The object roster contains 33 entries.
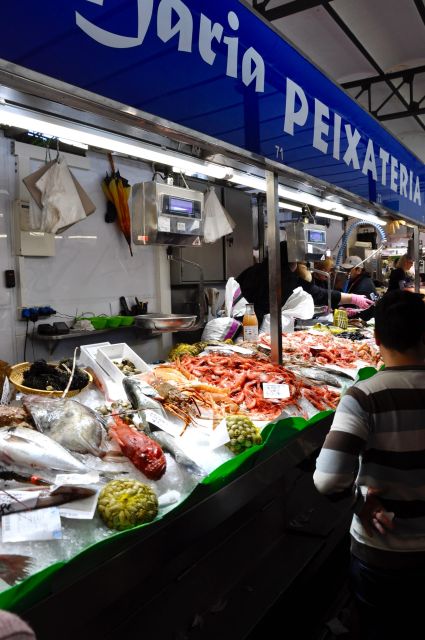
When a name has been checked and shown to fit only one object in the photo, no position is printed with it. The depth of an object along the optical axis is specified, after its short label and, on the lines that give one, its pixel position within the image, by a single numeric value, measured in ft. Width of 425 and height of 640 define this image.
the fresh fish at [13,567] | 3.59
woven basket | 6.84
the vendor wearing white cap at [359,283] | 24.14
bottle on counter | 12.35
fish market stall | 4.01
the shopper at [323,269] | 20.63
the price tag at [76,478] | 4.61
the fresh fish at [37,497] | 4.22
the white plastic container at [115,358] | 7.98
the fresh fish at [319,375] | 9.73
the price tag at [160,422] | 6.26
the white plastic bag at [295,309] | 16.09
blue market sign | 4.99
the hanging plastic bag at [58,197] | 15.01
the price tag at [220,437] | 6.10
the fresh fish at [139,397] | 6.71
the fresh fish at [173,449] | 5.63
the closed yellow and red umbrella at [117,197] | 20.10
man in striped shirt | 5.20
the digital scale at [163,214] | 10.40
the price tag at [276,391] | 8.09
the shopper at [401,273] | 22.31
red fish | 5.32
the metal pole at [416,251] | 21.44
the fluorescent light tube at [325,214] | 24.53
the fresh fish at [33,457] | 4.83
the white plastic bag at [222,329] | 13.37
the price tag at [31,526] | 3.98
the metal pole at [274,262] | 9.78
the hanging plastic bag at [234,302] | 15.55
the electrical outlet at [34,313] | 17.20
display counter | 3.83
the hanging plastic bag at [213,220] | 17.43
